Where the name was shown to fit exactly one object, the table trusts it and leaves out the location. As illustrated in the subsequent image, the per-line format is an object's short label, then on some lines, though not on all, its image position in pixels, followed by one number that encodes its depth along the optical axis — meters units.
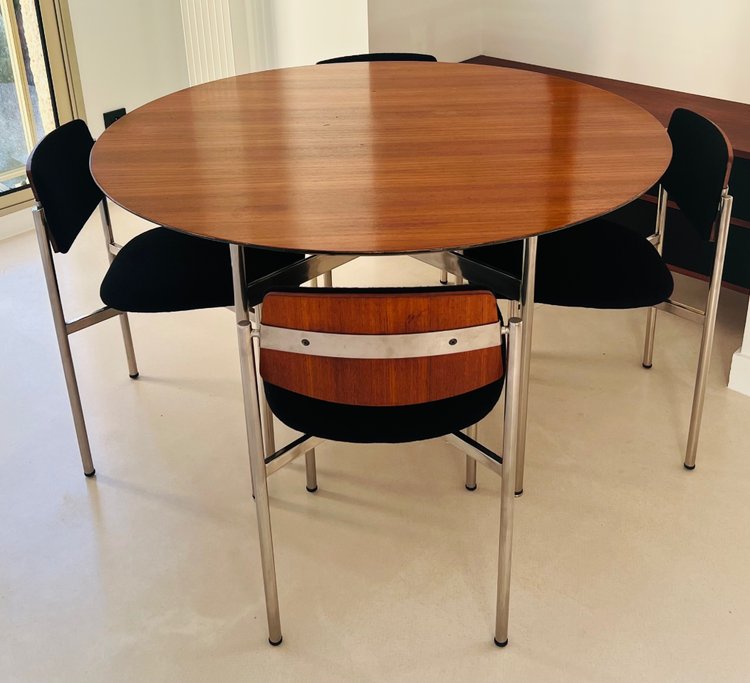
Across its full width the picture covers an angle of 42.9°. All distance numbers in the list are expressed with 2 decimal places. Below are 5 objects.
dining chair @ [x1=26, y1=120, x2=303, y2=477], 2.04
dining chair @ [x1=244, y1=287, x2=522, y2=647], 1.47
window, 3.72
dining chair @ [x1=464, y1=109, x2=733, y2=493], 2.05
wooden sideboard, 2.64
